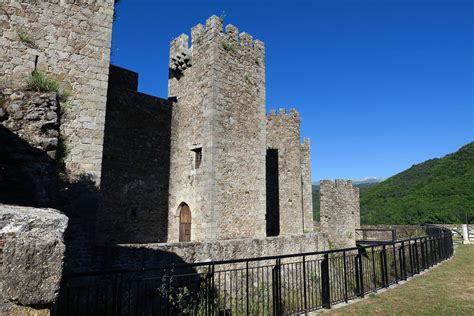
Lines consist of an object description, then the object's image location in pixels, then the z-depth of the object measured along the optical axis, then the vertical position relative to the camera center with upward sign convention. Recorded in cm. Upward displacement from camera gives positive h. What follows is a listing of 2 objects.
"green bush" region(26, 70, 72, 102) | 707 +271
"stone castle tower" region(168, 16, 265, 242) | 1253 +316
